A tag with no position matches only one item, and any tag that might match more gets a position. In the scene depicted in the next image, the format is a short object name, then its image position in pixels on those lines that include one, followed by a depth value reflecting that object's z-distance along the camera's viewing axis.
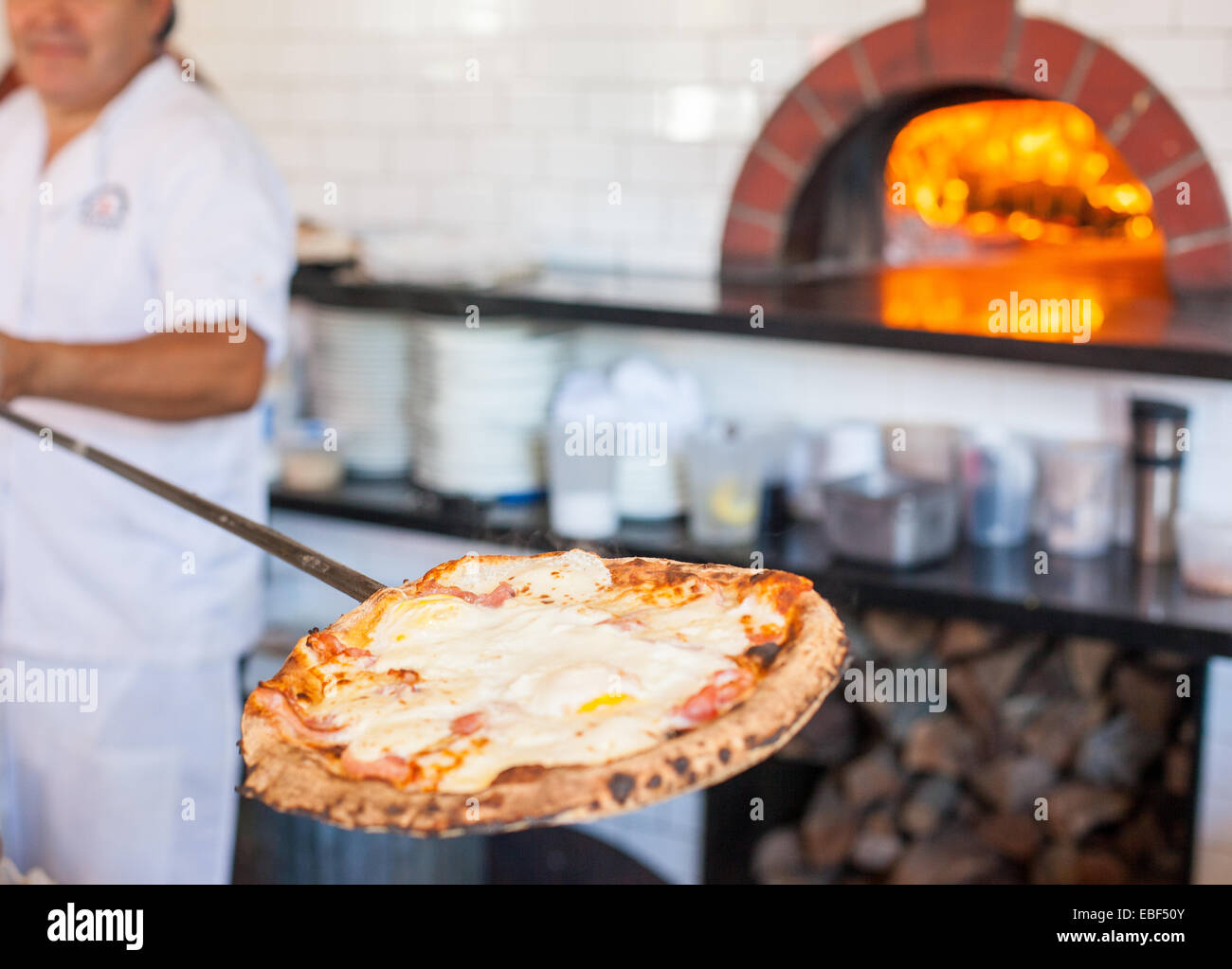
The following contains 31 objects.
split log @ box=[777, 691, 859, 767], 2.76
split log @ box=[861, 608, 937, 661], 2.67
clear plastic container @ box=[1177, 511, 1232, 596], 2.24
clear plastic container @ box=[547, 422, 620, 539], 2.62
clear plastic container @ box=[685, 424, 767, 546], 2.56
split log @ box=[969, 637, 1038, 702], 2.56
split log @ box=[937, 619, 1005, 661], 2.61
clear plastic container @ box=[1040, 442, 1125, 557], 2.45
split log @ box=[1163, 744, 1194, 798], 2.41
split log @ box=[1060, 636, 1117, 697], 2.52
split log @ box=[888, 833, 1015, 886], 2.57
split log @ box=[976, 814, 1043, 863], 2.55
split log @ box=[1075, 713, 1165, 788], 2.50
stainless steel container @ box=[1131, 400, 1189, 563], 2.39
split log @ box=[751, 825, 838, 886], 2.81
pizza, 0.88
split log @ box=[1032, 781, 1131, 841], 2.48
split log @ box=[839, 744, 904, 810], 2.69
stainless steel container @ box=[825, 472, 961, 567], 2.40
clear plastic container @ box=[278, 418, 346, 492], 3.00
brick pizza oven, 2.44
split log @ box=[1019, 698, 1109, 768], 2.52
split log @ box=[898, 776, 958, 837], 2.64
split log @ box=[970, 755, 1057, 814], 2.54
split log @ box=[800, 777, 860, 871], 2.74
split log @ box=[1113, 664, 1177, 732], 2.46
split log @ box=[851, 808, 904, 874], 2.68
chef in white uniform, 2.04
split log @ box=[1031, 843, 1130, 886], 2.49
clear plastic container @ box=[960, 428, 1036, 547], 2.52
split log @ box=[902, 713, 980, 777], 2.60
